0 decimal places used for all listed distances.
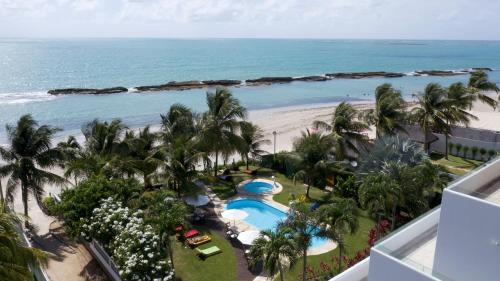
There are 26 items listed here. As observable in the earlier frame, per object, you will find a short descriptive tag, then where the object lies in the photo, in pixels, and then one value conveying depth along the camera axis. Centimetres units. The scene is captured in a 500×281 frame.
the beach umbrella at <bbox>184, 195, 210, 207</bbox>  1919
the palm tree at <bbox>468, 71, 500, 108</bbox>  3651
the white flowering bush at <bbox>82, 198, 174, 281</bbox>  1190
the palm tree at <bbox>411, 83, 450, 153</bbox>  2572
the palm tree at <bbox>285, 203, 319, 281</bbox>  1189
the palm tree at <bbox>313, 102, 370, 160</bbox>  2288
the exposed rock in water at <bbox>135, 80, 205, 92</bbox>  7163
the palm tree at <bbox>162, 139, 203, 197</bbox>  1877
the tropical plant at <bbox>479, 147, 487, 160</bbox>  2722
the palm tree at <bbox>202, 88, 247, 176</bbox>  2364
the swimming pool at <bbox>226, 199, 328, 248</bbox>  1940
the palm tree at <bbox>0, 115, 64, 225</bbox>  1755
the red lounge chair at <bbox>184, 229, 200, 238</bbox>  1728
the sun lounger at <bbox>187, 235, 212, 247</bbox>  1670
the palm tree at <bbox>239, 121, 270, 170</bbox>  2495
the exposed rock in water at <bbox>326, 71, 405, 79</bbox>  9519
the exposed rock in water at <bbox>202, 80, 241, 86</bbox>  7775
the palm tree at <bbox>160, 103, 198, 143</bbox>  2312
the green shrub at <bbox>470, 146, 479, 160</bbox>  2770
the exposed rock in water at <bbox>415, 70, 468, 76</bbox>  9988
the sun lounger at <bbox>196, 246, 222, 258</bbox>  1583
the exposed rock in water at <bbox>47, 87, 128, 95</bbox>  6625
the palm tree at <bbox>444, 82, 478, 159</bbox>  2602
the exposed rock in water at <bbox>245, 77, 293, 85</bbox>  8225
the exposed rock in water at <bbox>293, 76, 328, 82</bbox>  8800
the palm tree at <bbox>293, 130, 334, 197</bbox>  2053
